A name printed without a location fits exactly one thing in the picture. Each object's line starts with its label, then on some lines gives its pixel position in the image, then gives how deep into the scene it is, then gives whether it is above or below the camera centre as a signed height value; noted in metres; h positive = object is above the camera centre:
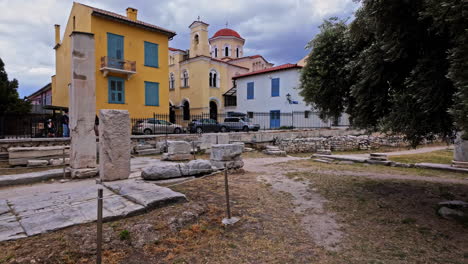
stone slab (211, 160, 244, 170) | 8.16 -1.07
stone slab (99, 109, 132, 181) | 5.98 -0.32
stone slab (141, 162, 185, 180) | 6.32 -1.00
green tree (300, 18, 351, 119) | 6.38 +1.49
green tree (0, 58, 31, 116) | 19.73 +2.51
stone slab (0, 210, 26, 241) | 3.36 -1.30
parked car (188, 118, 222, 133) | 19.02 +0.31
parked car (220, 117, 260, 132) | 21.25 +0.41
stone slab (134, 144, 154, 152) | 12.15 -0.75
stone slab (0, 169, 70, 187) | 6.38 -1.17
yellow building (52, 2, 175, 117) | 19.69 +5.66
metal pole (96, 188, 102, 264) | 2.78 -1.06
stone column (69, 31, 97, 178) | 6.85 +0.68
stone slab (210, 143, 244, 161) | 8.23 -0.67
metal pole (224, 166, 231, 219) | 4.30 -1.23
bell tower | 29.70 +10.33
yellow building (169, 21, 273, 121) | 29.98 +6.84
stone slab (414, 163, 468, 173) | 9.30 -1.37
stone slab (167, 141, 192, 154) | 10.37 -0.66
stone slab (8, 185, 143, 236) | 3.70 -1.23
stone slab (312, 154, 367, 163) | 11.51 -1.27
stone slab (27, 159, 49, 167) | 9.01 -1.09
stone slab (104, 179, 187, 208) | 4.47 -1.13
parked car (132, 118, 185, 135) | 16.33 +0.21
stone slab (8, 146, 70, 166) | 8.91 -0.79
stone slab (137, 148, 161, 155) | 12.06 -0.97
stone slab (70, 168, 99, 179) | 7.01 -1.12
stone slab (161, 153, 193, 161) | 10.25 -1.03
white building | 25.72 +3.68
